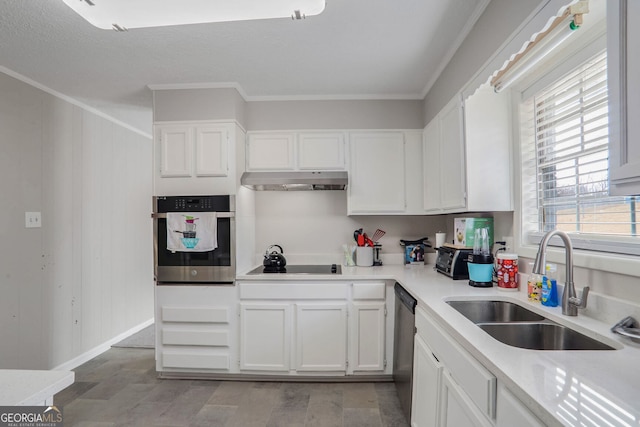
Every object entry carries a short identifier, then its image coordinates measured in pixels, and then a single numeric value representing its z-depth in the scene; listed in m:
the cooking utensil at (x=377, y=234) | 3.09
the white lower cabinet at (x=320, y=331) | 2.51
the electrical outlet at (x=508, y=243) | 2.04
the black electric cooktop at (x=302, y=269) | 2.71
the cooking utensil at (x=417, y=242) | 3.03
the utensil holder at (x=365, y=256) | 2.93
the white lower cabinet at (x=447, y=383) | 1.04
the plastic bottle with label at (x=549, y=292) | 1.50
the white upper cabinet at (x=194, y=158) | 2.65
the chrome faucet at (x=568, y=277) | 1.31
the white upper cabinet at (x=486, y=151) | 2.02
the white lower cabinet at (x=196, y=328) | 2.56
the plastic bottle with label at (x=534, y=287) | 1.58
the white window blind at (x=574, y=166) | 1.39
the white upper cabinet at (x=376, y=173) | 2.92
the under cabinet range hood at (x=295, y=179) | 2.72
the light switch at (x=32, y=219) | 2.47
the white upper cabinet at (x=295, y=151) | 2.92
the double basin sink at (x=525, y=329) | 1.24
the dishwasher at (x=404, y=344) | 1.96
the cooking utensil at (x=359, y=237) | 2.96
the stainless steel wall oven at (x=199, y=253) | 2.57
